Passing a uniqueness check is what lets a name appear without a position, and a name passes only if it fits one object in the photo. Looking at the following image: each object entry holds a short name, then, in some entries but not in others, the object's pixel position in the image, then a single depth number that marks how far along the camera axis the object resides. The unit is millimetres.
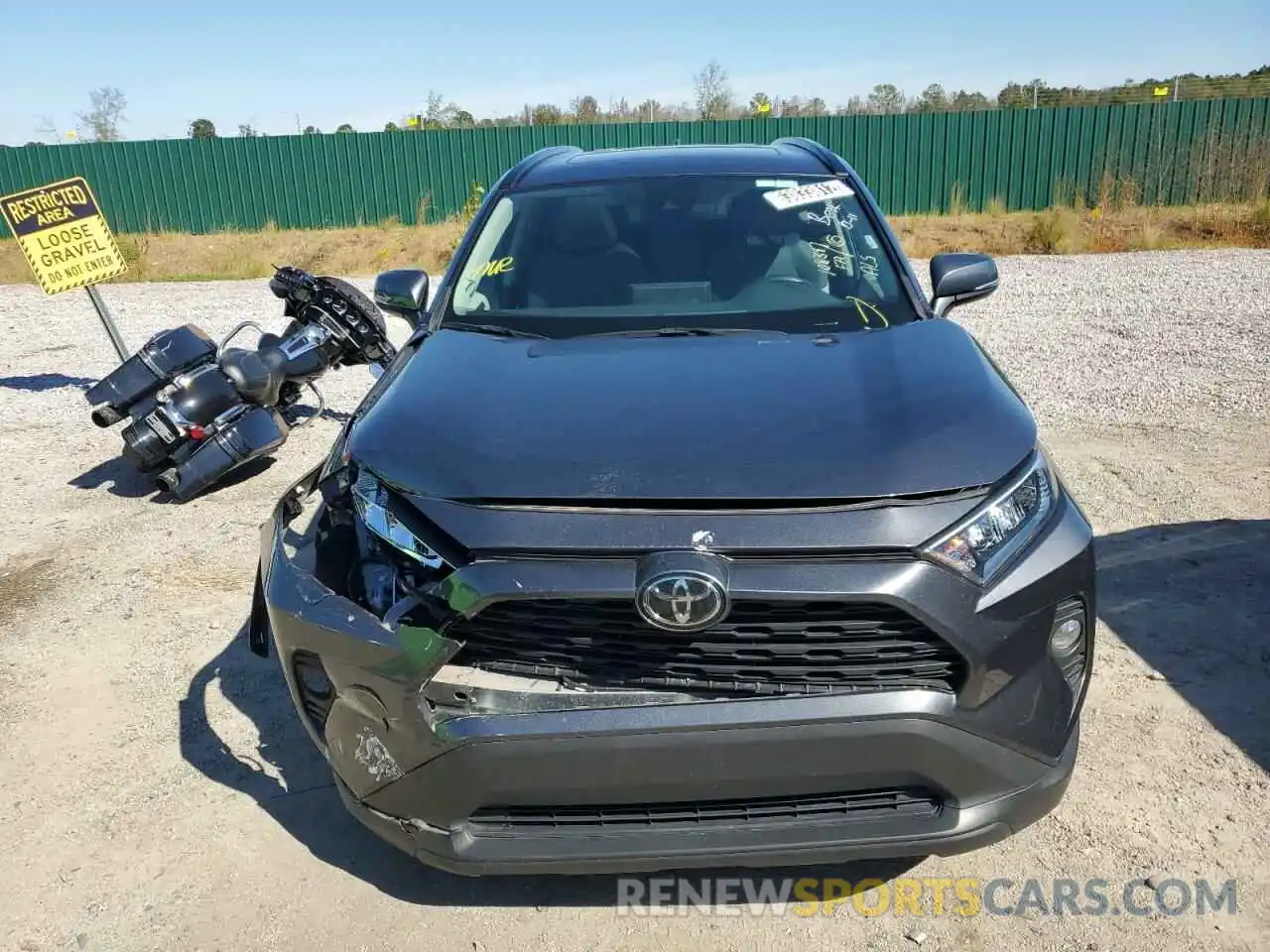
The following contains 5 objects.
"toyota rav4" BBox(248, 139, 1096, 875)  2014
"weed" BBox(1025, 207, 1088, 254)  16031
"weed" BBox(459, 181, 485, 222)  19391
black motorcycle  5438
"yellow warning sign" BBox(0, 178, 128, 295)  7250
